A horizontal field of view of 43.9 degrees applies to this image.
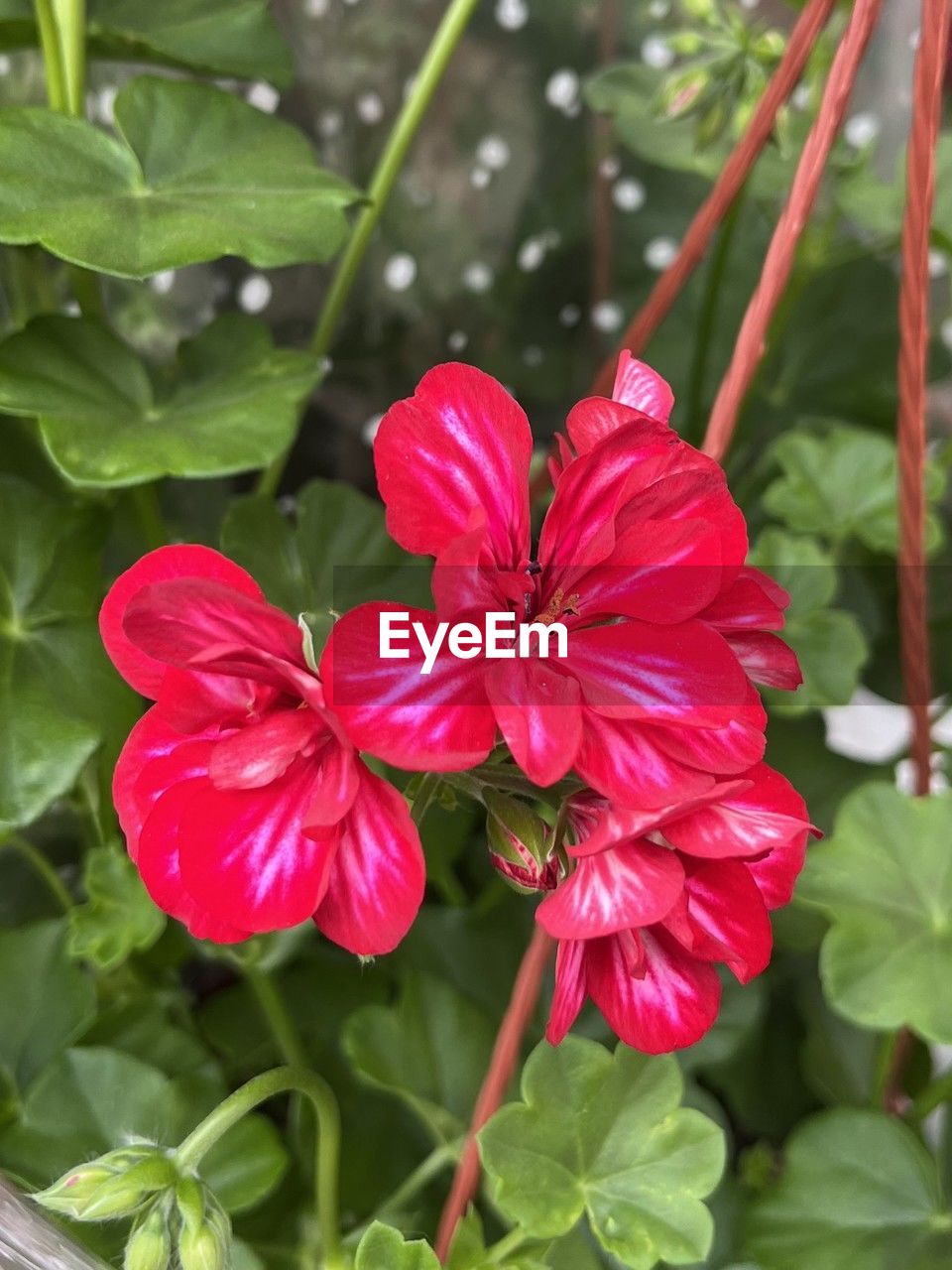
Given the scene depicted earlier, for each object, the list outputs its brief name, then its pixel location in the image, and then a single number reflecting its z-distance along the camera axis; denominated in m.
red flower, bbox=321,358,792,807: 0.24
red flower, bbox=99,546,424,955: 0.24
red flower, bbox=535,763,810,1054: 0.24
